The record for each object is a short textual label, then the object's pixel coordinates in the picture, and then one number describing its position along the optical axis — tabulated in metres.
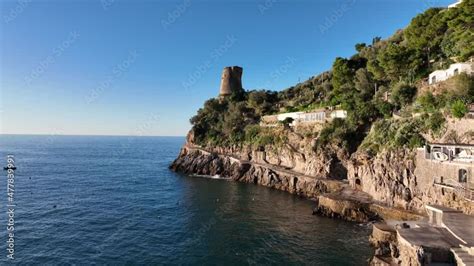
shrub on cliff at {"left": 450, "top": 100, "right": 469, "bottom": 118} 26.67
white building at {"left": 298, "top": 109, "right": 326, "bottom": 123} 53.44
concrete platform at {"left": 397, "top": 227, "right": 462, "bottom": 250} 17.98
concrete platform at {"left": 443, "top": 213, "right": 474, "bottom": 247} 17.94
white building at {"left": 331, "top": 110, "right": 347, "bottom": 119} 49.66
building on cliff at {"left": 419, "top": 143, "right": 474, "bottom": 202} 23.98
